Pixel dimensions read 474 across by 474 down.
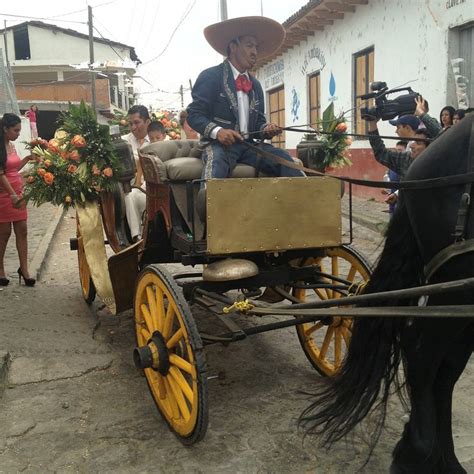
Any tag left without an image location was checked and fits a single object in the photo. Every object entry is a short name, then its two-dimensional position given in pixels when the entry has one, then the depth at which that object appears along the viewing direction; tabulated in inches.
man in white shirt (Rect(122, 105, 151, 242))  179.0
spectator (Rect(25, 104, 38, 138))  609.3
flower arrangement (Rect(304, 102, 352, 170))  146.3
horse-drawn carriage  104.6
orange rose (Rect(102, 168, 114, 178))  160.0
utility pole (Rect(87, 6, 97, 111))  1120.0
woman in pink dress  197.3
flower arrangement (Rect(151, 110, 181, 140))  263.0
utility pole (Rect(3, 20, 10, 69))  1547.5
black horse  82.6
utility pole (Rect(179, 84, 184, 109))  2025.1
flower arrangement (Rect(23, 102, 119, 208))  159.3
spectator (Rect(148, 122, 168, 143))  227.6
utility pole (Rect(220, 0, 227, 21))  512.7
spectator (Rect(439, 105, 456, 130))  231.2
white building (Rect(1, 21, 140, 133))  1178.9
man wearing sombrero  126.3
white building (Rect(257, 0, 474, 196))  299.6
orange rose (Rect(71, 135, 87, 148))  156.3
